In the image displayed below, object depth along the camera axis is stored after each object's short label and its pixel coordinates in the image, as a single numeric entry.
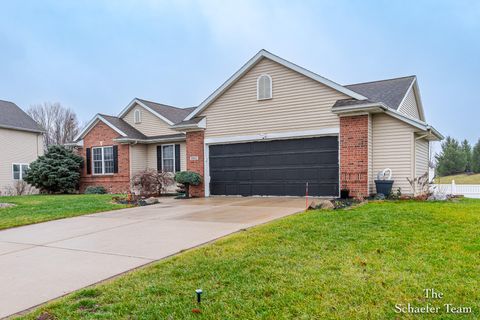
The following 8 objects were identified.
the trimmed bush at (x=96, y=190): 19.27
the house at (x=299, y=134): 11.89
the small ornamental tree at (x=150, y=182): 16.16
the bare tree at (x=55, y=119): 43.91
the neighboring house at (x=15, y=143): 21.83
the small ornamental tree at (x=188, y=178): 14.61
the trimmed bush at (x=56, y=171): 19.86
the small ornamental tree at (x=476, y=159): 45.16
